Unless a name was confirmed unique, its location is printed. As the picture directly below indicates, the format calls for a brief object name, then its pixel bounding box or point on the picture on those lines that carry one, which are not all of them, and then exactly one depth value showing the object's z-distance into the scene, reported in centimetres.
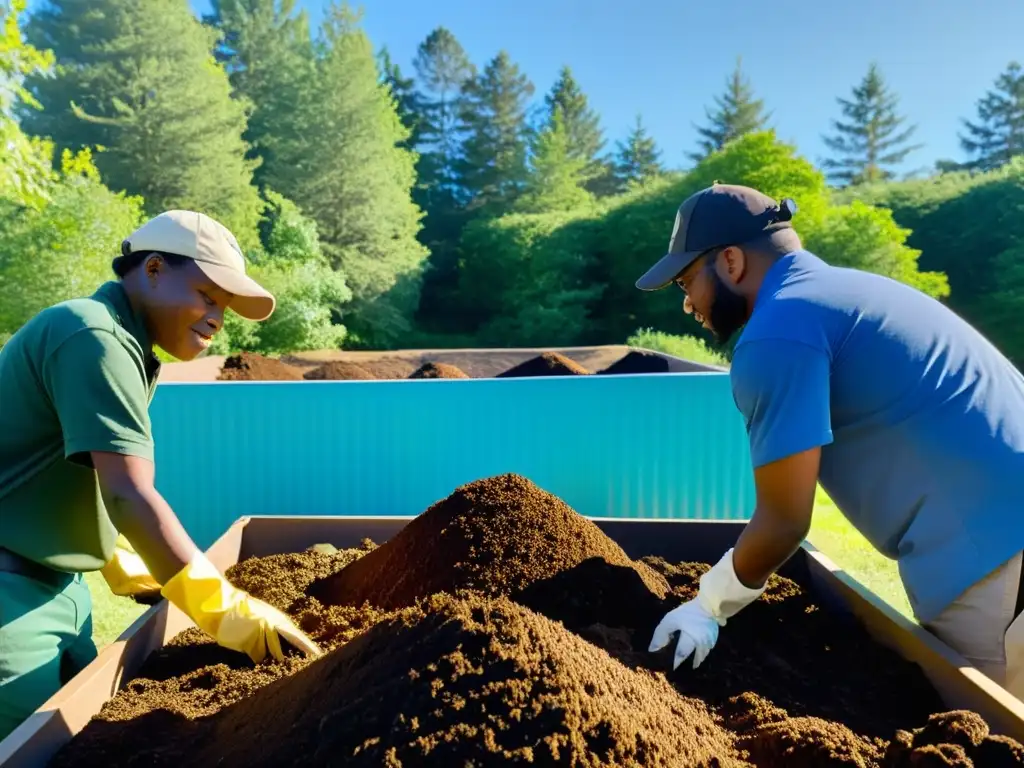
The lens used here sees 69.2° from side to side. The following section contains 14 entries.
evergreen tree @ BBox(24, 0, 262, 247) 1942
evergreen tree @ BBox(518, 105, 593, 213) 3088
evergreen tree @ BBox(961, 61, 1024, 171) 3300
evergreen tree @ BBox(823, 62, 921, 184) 3778
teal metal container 438
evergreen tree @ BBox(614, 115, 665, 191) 3788
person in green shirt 145
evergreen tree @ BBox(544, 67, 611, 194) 3831
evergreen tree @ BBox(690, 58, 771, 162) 3469
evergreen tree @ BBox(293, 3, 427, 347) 2411
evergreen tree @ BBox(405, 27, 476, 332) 3003
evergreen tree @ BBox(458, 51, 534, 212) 3225
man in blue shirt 155
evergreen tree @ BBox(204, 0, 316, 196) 2419
